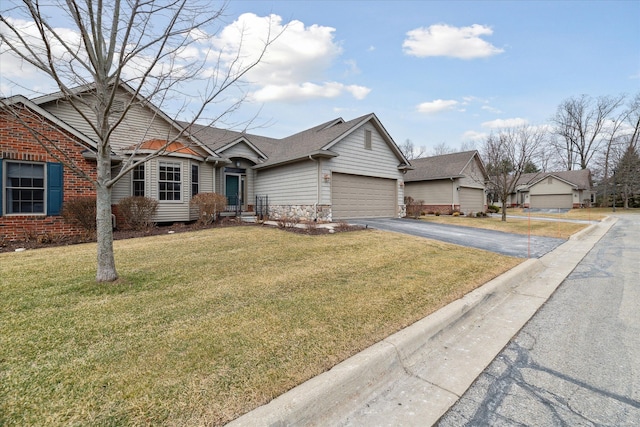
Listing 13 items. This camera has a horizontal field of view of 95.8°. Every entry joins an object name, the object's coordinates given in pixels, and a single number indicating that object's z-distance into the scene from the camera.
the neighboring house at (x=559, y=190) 40.00
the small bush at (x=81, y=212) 9.35
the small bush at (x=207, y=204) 12.05
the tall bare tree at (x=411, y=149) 56.78
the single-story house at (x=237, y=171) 9.40
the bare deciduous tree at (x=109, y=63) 3.84
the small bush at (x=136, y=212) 10.68
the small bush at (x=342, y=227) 10.50
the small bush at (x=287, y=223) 10.93
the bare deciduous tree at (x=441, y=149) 55.00
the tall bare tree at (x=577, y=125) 44.78
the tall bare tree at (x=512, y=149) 19.52
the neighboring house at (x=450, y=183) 22.70
